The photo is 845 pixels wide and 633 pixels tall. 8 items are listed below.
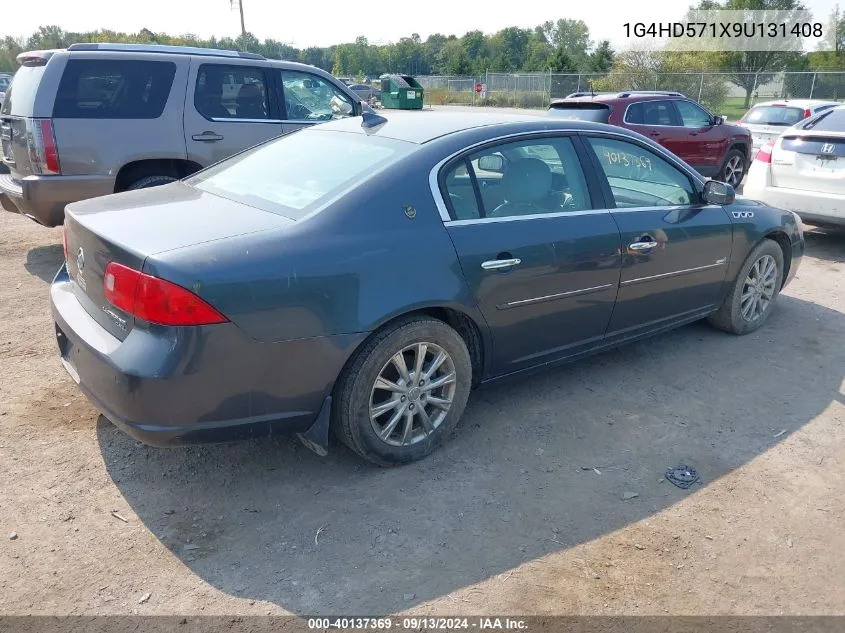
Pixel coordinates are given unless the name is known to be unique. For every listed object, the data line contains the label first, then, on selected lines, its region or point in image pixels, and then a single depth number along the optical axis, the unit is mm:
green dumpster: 33281
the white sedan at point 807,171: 7312
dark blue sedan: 2756
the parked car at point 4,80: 25694
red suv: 9992
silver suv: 5953
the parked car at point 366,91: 36341
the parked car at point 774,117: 13445
